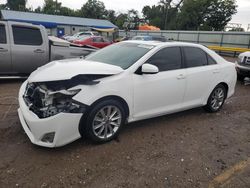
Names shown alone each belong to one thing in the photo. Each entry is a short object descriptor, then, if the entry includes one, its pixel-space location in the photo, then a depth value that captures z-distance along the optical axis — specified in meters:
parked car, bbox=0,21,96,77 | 5.25
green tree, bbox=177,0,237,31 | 39.48
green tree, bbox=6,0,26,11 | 67.74
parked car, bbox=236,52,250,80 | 6.71
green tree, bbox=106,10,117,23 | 64.16
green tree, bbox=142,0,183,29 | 44.67
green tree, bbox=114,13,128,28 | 54.82
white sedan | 2.49
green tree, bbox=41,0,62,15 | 59.23
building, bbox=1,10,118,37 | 30.38
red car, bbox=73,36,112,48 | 13.64
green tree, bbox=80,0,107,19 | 60.57
